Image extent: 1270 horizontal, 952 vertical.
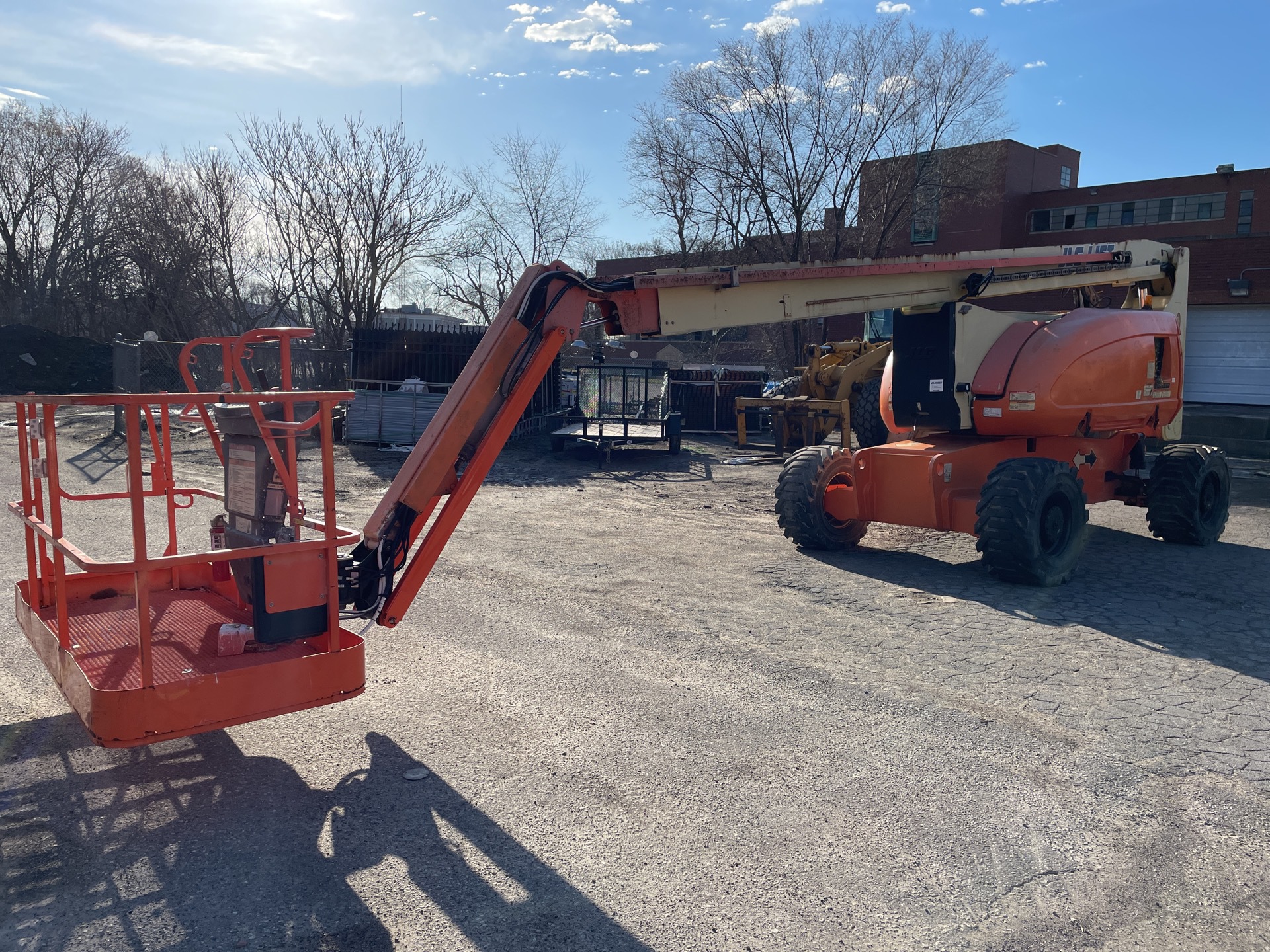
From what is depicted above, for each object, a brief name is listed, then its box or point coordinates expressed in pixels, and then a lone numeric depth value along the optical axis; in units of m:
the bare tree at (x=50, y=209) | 37.00
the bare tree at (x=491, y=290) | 33.41
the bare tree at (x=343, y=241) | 25.61
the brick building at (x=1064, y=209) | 33.66
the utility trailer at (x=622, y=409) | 18.05
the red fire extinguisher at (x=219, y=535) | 5.04
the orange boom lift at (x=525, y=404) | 4.03
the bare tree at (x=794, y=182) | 28.03
